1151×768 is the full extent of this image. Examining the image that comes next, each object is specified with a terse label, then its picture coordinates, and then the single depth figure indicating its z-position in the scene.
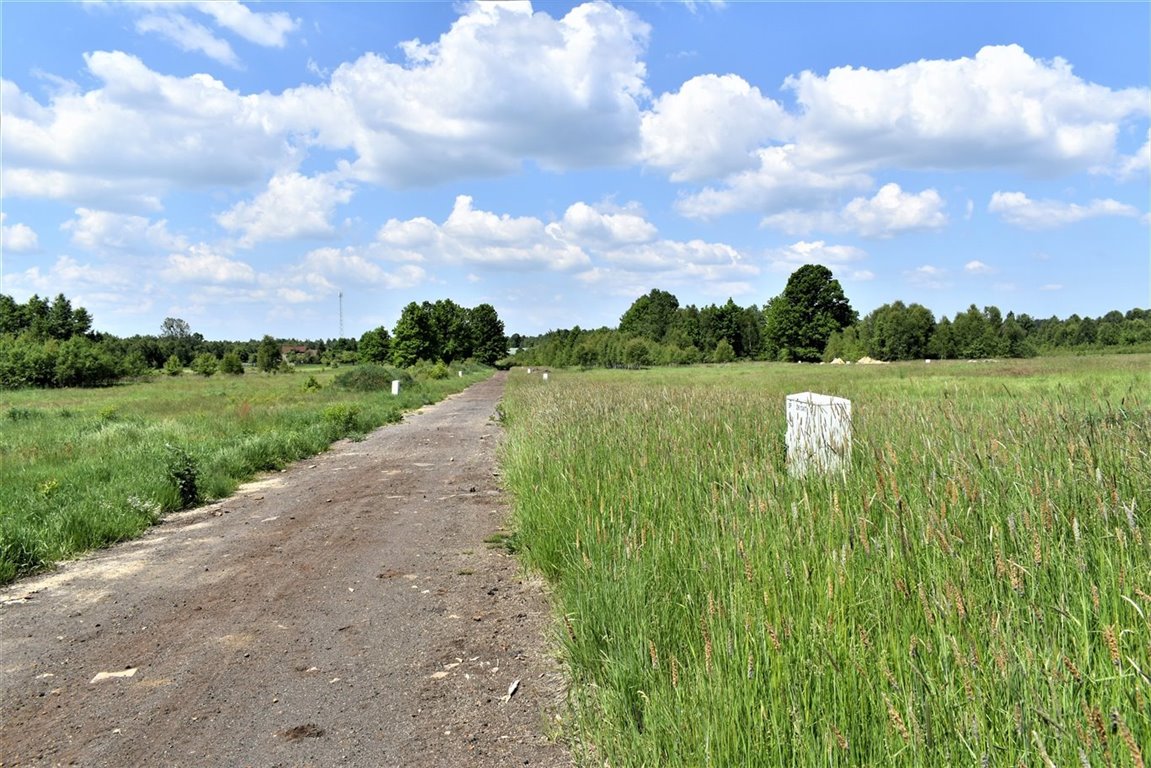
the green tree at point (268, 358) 94.62
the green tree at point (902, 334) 90.19
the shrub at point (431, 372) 60.31
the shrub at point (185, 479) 9.99
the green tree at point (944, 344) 89.19
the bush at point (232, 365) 87.12
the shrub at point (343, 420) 18.83
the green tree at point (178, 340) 129.88
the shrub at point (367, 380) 39.94
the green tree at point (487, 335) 128.62
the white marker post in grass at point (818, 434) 4.79
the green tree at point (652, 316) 122.06
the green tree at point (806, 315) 96.38
